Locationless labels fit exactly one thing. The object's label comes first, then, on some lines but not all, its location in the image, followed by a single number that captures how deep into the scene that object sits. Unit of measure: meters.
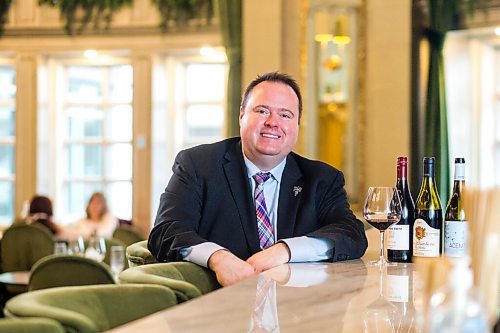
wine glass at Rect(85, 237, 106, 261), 5.84
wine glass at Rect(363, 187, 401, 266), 2.56
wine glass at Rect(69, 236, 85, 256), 6.09
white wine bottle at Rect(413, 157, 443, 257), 2.62
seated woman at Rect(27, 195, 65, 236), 7.78
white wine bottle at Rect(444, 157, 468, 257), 2.49
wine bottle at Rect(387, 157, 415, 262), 2.69
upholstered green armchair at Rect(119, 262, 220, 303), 2.16
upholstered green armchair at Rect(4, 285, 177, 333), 1.64
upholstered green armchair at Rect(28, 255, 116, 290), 3.75
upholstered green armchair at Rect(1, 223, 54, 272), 6.75
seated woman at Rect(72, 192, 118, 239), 8.09
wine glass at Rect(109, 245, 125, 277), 5.28
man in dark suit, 2.83
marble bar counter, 1.45
